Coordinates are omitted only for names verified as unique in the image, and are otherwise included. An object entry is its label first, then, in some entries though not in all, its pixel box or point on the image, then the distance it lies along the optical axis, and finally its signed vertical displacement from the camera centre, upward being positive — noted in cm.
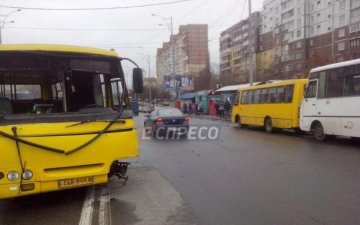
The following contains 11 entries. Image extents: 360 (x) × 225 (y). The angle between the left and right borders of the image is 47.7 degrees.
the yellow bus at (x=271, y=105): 1862 -111
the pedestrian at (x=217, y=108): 3945 -221
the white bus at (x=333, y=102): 1352 -73
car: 1947 -179
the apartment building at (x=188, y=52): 7612 +753
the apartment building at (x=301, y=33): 6669 +937
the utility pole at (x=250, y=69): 2965 +109
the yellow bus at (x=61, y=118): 602 -42
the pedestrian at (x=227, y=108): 3588 -201
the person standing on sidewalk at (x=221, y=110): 3699 -223
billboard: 6109 +84
